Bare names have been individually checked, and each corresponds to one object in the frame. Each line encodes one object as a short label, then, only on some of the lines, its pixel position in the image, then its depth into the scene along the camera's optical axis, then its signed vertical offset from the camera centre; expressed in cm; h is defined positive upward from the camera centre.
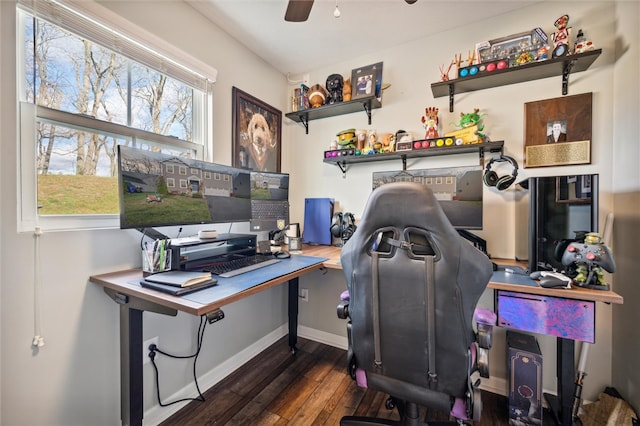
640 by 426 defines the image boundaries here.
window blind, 117 +97
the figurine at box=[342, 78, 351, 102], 224 +107
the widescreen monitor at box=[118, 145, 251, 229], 120 +11
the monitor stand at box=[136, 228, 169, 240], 139 -14
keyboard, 136 -34
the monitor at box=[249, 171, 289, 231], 189 +7
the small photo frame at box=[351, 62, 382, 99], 216 +113
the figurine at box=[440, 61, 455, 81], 185 +105
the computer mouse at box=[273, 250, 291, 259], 179 -33
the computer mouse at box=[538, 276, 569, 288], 120 -35
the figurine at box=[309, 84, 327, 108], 234 +107
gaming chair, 92 -36
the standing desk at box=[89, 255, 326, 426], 101 -38
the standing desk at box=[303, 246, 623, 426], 117 -52
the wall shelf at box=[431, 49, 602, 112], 150 +91
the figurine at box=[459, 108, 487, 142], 174 +64
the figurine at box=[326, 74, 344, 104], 227 +113
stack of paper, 107 -33
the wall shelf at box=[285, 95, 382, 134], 214 +93
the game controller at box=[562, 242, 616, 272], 116 -22
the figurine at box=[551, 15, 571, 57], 150 +108
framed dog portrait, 210 +70
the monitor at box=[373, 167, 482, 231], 167 +13
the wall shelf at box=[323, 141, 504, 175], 174 +45
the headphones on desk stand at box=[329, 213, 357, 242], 210 -14
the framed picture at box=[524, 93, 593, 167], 159 +52
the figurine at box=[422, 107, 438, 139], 192 +68
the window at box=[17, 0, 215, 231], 112 +54
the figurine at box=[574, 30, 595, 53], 148 +100
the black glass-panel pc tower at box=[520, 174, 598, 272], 135 -5
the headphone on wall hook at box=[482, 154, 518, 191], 164 +23
